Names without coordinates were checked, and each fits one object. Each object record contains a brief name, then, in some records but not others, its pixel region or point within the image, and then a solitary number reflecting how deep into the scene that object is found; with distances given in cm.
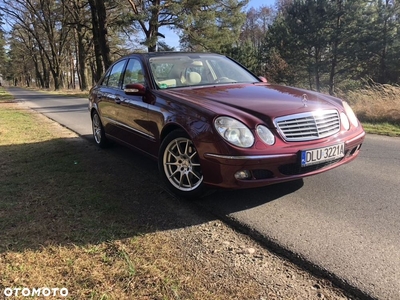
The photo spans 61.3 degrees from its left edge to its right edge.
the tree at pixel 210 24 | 2219
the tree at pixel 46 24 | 3603
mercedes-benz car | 295
